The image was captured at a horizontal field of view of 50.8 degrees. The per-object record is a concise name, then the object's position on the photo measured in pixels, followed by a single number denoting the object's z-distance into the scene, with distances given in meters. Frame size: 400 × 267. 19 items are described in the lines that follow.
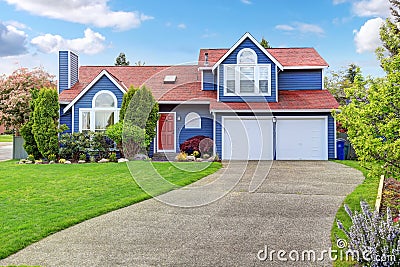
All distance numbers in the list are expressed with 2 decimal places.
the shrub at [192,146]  18.92
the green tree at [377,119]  7.05
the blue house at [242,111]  19.14
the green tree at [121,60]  44.09
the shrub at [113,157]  17.85
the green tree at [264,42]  33.34
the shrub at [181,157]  17.39
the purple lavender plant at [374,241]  4.36
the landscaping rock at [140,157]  17.11
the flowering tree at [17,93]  23.97
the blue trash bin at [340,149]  19.61
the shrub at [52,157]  17.73
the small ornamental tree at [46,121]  17.97
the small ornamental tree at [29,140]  18.42
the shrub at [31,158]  17.89
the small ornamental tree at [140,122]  17.02
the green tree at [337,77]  34.25
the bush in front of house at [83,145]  18.14
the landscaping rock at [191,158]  17.52
